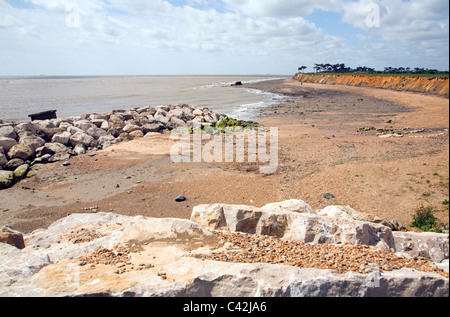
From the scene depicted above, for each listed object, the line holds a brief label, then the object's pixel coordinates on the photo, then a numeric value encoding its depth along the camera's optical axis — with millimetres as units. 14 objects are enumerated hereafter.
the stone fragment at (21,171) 13328
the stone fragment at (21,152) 14984
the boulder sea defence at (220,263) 3244
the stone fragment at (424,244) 4805
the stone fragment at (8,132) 16719
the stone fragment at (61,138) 17484
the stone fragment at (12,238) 6160
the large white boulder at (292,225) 4898
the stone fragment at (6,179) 12439
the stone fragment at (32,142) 16031
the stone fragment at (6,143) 15591
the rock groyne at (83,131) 15445
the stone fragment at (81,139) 17578
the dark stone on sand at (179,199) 10503
